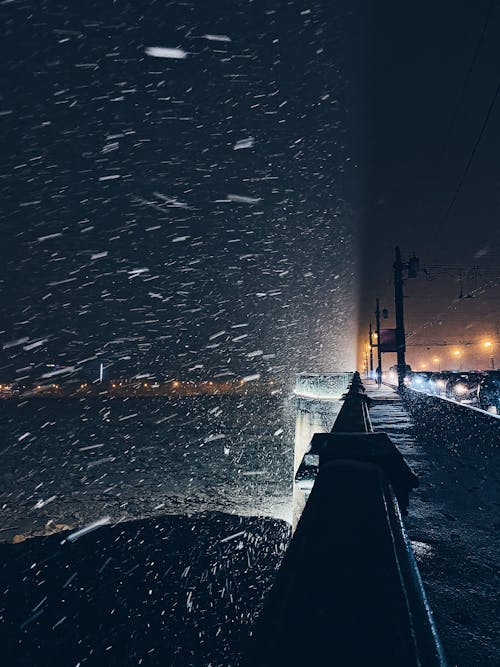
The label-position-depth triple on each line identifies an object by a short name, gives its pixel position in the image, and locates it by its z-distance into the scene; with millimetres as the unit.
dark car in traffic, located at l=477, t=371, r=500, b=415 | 12391
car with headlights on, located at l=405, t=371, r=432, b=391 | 22878
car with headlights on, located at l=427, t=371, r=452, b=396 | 20186
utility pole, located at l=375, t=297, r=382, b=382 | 34069
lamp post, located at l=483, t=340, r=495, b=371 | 80088
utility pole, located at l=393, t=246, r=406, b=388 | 17766
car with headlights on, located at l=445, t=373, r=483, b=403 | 15342
